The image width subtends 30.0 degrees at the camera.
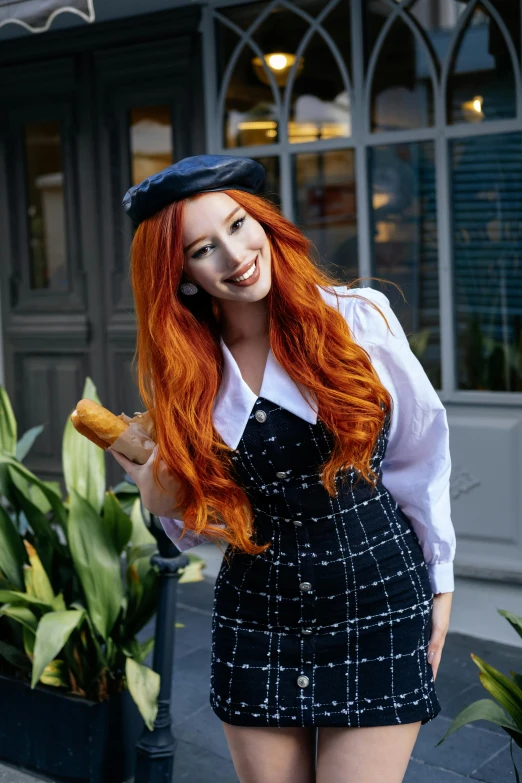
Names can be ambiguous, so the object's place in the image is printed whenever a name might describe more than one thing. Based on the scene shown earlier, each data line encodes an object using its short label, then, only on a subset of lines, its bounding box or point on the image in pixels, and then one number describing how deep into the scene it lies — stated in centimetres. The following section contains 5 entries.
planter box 319
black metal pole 306
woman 191
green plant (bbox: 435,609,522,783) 250
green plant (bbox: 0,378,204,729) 317
